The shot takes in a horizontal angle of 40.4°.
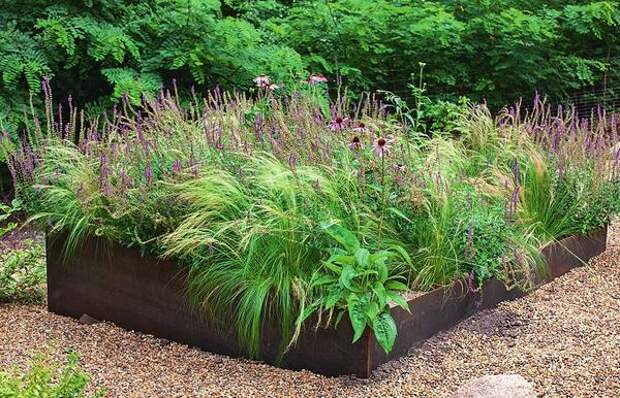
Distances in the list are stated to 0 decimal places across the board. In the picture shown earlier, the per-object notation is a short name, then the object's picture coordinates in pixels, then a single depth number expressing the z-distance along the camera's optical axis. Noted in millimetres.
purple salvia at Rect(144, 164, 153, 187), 3777
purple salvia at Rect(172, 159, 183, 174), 3755
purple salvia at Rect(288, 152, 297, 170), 3622
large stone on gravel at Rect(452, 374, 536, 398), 2852
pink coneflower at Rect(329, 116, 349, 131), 4145
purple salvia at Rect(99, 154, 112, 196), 3768
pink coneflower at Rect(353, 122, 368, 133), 4027
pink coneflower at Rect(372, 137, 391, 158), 3533
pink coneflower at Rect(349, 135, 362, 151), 3793
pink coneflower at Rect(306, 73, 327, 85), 4938
